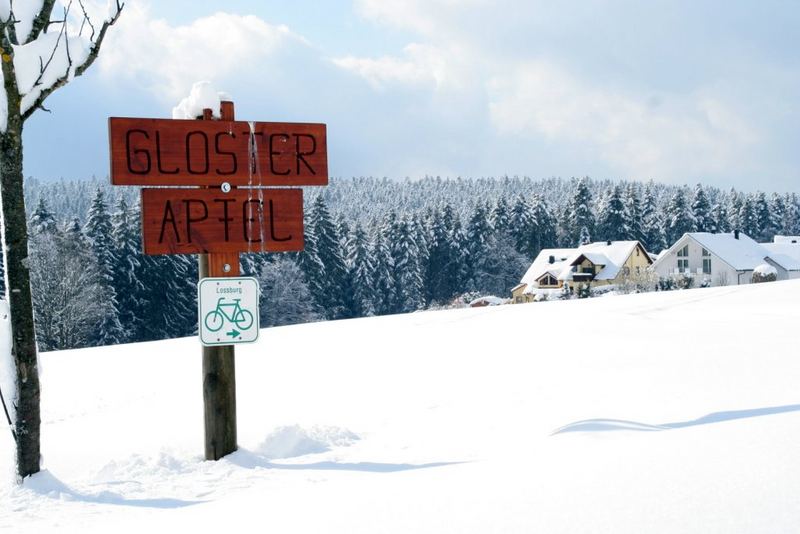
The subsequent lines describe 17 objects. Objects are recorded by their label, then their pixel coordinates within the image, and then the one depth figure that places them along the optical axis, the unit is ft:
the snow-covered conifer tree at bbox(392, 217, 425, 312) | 222.07
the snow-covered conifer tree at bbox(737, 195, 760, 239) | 295.28
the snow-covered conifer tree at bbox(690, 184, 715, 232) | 268.41
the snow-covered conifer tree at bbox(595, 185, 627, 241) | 255.29
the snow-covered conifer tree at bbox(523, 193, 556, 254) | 266.77
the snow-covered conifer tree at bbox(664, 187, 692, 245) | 265.54
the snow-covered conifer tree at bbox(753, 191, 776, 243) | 299.38
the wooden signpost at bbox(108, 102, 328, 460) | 21.62
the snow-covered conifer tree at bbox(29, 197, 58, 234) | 135.44
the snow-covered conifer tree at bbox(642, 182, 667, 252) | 264.93
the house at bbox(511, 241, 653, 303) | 203.92
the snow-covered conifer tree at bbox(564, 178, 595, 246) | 267.39
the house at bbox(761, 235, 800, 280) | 196.13
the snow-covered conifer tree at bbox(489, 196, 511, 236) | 257.14
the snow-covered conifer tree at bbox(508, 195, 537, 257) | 262.06
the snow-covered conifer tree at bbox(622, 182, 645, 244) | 256.93
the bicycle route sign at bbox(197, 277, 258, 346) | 21.81
